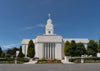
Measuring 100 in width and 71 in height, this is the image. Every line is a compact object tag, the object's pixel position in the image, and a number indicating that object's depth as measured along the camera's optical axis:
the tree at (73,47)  34.91
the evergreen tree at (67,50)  32.20
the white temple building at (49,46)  38.16
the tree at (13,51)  75.21
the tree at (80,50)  35.55
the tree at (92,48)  35.78
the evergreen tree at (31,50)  30.88
